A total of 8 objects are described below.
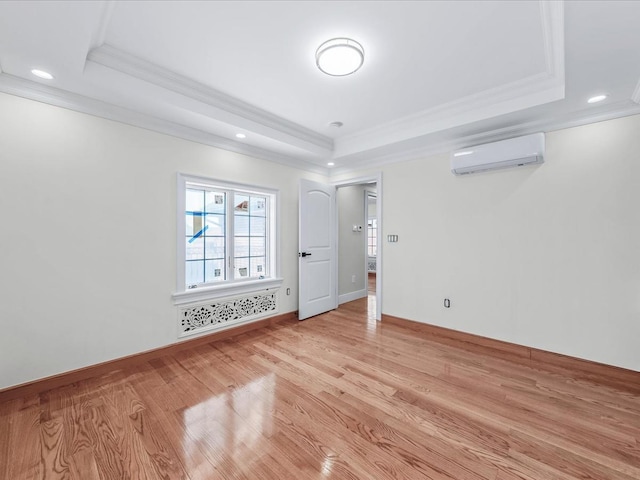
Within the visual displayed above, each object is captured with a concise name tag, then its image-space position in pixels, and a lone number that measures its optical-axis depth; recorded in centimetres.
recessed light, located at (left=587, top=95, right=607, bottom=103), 232
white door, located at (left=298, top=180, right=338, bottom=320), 407
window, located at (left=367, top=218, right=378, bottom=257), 887
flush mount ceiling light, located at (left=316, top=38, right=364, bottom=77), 192
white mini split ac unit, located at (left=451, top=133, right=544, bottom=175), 268
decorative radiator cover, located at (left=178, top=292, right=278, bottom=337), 302
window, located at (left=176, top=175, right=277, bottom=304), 311
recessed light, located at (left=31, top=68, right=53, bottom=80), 201
